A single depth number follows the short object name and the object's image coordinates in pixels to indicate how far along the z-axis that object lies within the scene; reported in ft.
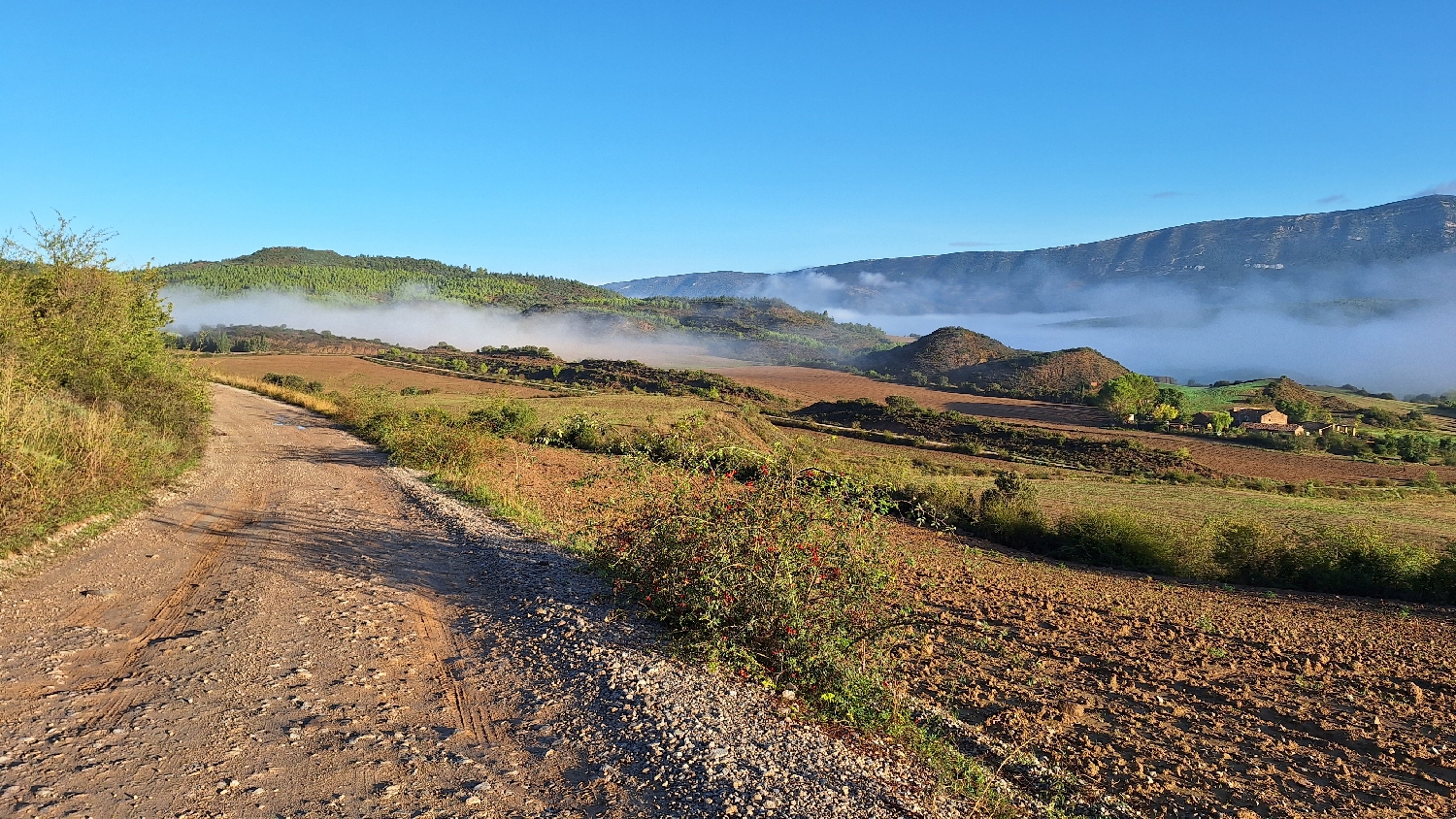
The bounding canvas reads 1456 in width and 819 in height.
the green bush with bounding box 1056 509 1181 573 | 60.49
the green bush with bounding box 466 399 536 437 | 85.51
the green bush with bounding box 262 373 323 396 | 162.34
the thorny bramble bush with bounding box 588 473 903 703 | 20.48
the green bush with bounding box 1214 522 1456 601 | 51.93
